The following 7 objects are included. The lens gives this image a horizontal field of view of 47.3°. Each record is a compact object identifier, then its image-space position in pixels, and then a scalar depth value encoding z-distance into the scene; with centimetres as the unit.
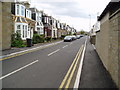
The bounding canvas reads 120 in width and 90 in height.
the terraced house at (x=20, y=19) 2946
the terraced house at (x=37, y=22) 4260
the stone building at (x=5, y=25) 1689
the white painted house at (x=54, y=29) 5969
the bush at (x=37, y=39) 2762
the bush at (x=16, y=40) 2144
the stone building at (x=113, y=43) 562
